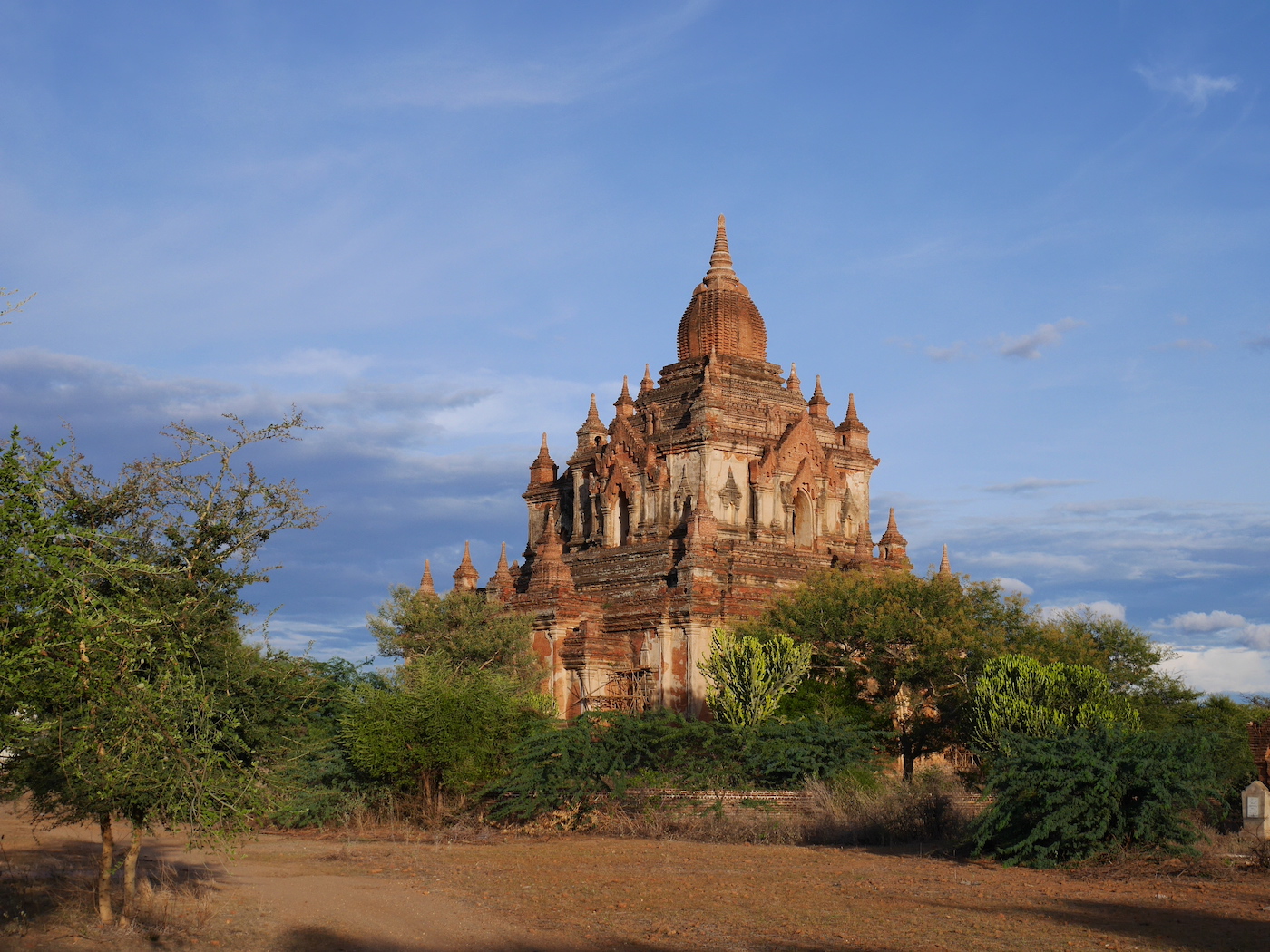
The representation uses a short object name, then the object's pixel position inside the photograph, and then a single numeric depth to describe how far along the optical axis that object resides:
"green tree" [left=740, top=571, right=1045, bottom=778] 33.56
